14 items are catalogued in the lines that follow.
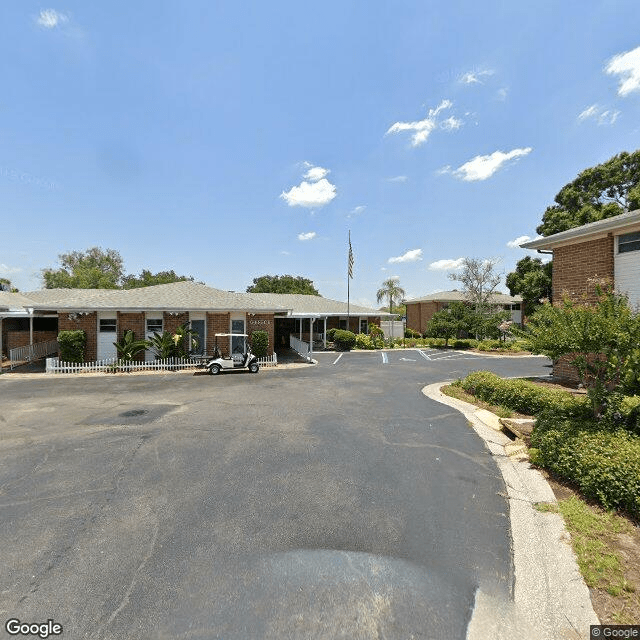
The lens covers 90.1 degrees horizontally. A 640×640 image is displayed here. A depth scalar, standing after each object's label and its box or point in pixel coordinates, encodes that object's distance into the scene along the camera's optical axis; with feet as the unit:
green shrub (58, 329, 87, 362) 50.44
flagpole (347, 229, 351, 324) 91.45
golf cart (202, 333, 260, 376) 50.13
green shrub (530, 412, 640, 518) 14.24
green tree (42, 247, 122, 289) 164.76
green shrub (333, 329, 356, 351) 86.12
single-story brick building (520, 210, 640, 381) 32.60
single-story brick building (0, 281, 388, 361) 53.98
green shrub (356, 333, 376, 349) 89.04
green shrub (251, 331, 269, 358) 57.82
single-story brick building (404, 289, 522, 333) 128.77
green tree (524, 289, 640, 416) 18.49
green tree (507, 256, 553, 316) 98.01
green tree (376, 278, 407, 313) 168.14
